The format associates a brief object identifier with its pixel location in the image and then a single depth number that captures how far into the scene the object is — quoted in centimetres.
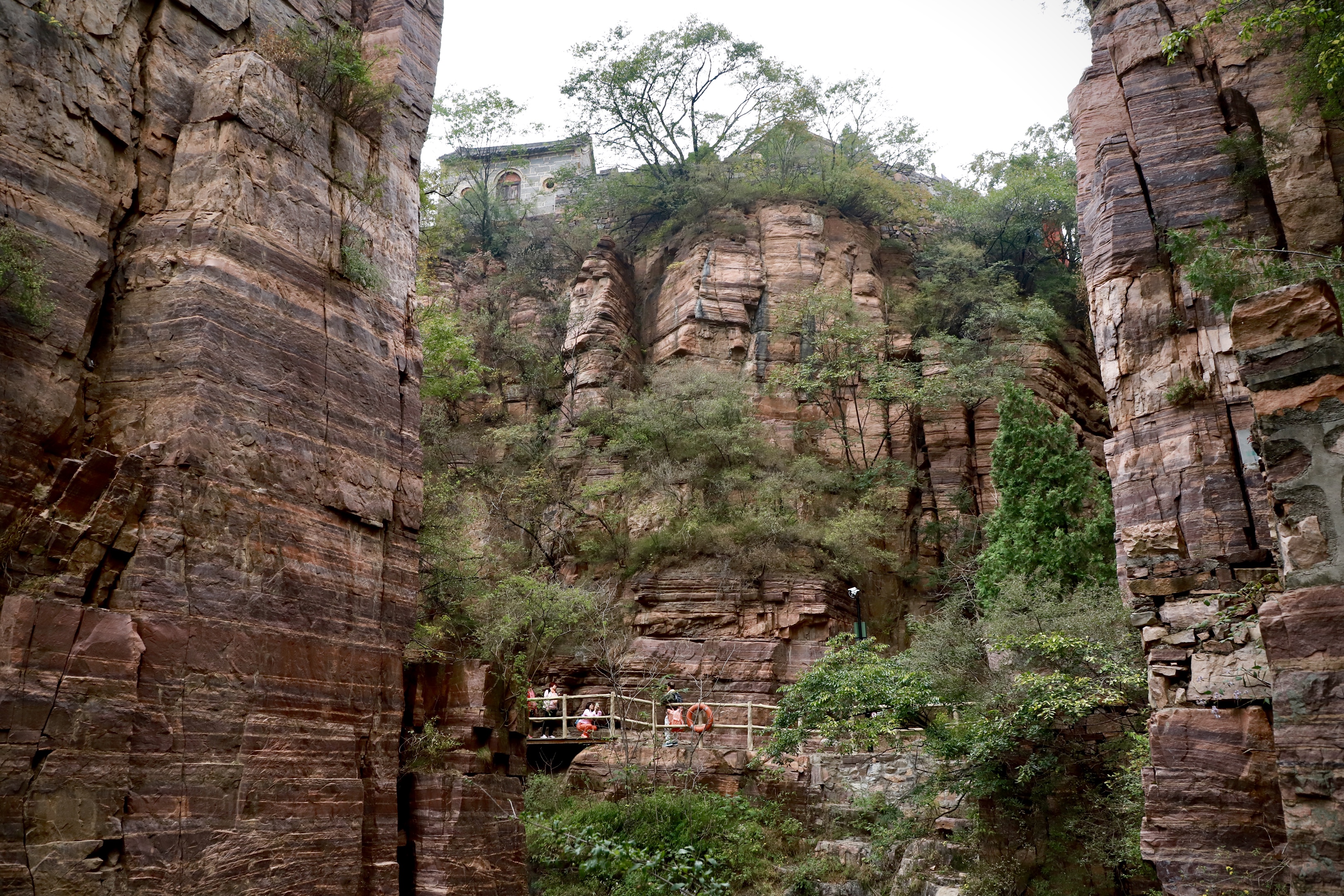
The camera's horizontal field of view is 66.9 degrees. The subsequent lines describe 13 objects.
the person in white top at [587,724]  2131
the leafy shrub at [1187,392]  1533
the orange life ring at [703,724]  2089
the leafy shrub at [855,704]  1733
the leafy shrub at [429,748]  1245
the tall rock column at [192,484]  858
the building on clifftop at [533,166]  4041
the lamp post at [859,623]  2511
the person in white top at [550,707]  2300
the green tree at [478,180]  3834
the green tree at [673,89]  3584
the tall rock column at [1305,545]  780
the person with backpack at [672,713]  2103
